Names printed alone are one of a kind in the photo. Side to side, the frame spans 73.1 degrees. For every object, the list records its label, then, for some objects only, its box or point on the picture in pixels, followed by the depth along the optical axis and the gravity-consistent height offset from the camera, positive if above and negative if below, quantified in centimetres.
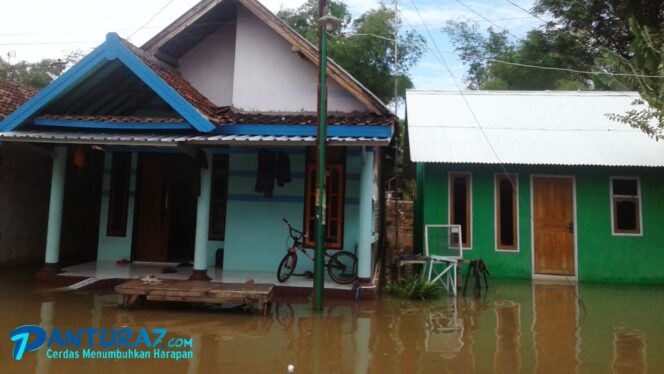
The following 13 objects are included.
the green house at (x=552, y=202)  1016 +70
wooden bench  632 -98
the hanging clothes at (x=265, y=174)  829 +95
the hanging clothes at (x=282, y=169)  832 +105
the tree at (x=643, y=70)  825 +338
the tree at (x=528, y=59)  1916 +907
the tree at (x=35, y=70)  2639 +930
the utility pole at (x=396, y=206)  1460 +80
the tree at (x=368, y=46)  2380 +993
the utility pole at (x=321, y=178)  656 +71
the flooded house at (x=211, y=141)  762 +145
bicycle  809 -67
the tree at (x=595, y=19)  1622 +816
